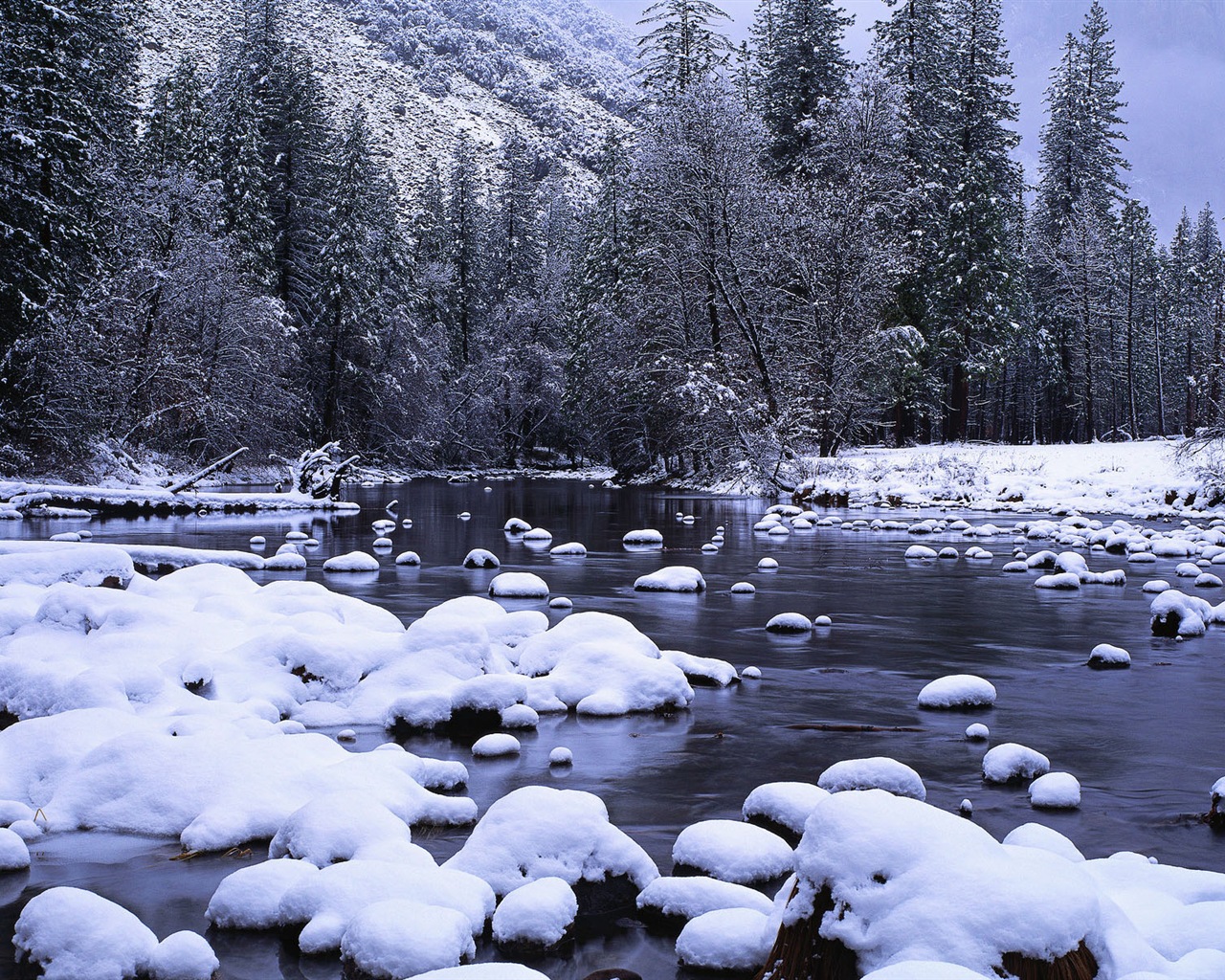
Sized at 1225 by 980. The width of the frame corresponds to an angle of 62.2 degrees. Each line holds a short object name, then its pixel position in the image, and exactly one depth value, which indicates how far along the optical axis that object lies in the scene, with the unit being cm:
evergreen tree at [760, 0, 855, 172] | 3803
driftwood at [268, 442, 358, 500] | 2373
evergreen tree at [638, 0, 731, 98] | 3866
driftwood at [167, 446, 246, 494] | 2109
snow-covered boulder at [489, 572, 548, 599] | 1094
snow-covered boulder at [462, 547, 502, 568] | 1420
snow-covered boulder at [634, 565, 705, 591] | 1191
